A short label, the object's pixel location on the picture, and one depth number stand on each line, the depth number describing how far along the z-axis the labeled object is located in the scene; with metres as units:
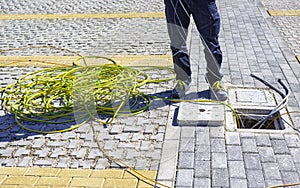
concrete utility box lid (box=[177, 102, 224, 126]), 3.81
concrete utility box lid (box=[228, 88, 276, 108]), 4.14
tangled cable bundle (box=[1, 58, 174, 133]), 4.13
